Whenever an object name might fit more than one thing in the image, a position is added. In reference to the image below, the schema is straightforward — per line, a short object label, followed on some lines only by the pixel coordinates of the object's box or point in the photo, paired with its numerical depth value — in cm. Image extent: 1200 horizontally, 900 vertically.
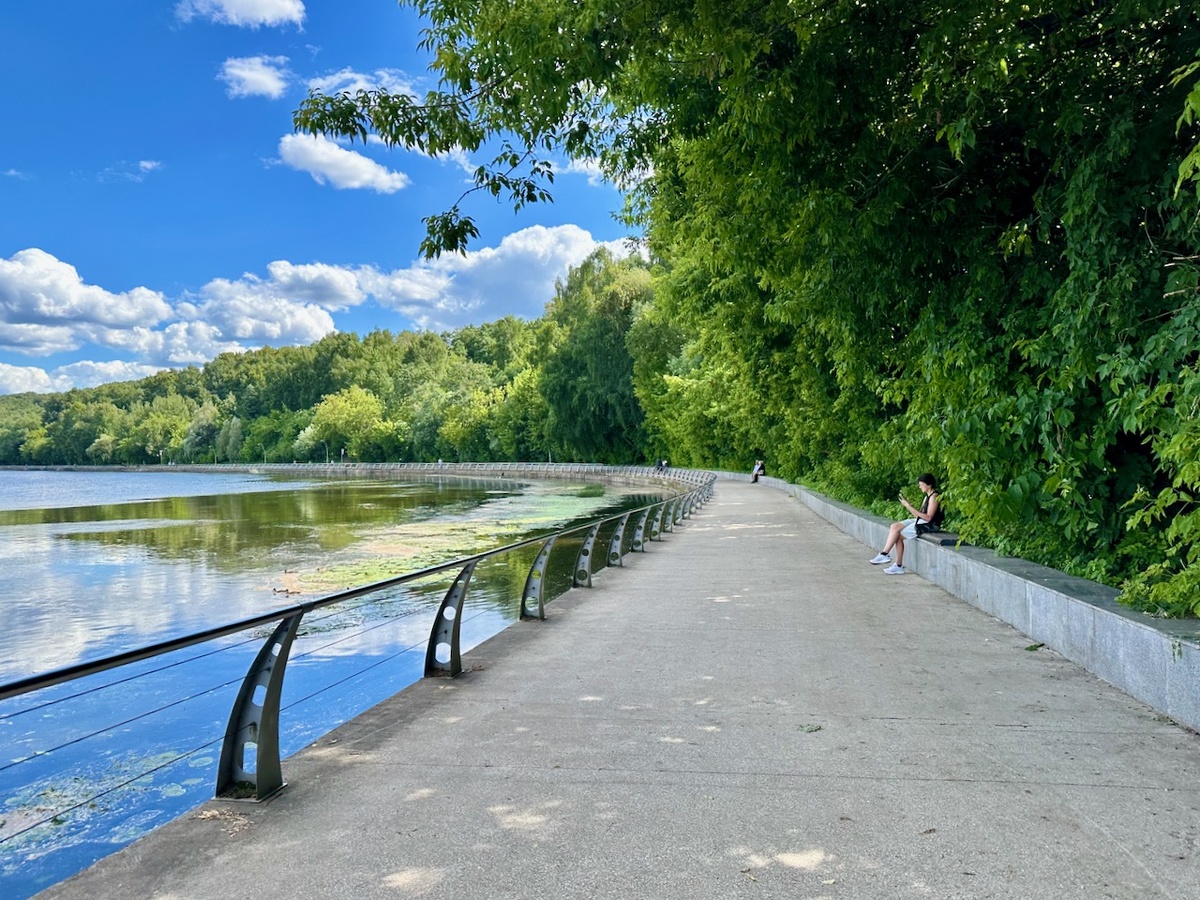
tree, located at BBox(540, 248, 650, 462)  6638
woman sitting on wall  1219
